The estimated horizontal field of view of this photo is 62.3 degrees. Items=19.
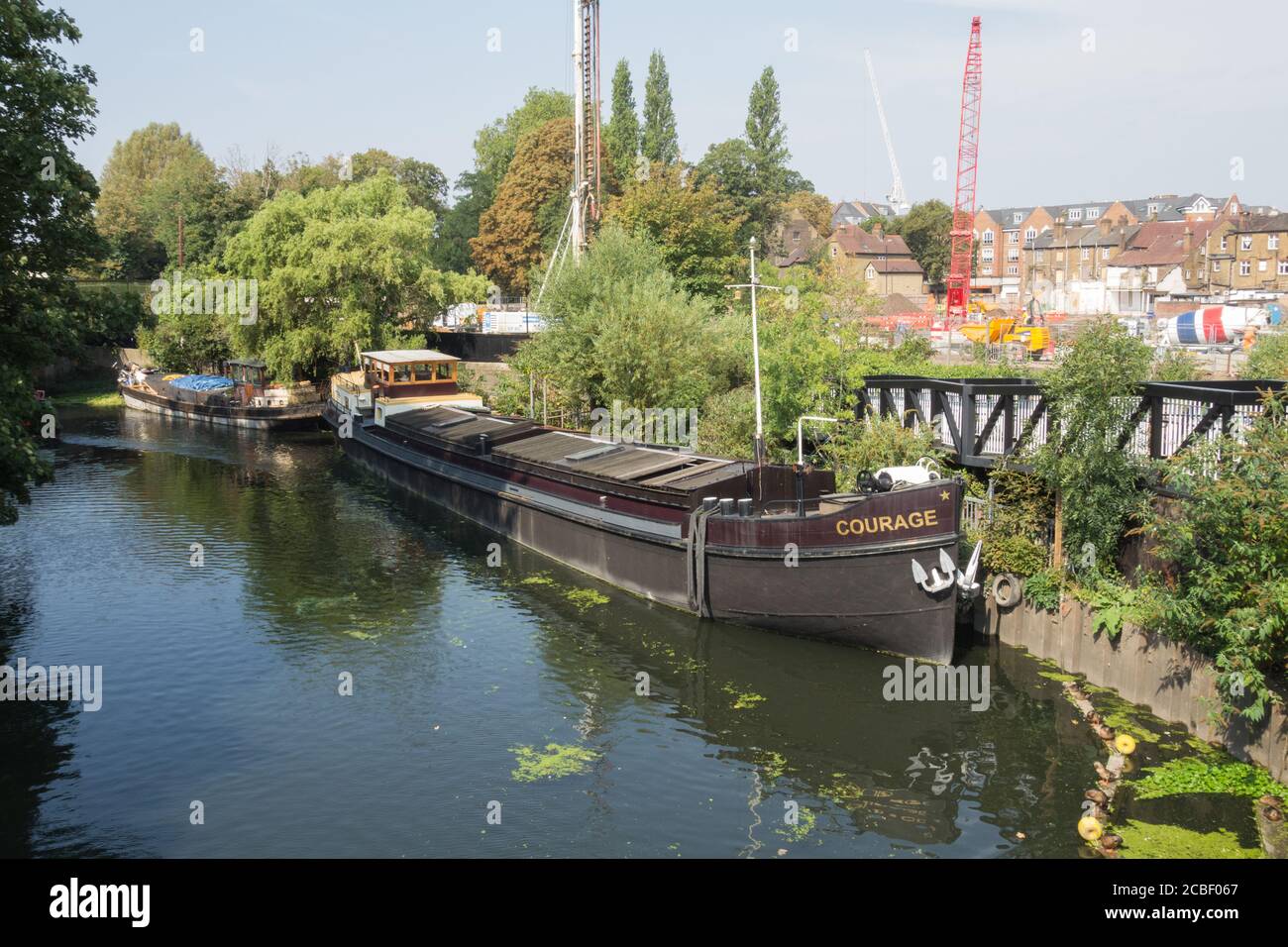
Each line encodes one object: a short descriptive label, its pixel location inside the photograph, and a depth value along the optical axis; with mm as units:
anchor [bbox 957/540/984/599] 23719
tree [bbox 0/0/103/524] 21469
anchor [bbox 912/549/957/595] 23484
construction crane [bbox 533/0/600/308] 54734
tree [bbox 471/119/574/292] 95875
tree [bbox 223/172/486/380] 65250
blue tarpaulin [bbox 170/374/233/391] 71669
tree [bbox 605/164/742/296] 61344
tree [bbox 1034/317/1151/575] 23500
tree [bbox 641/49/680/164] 110188
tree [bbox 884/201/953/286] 132125
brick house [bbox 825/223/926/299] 119875
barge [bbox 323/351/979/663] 23922
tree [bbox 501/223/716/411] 41562
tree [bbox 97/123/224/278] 96312
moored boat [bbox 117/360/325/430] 66750
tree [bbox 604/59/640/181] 107250
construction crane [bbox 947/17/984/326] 110812
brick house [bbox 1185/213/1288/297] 104875
